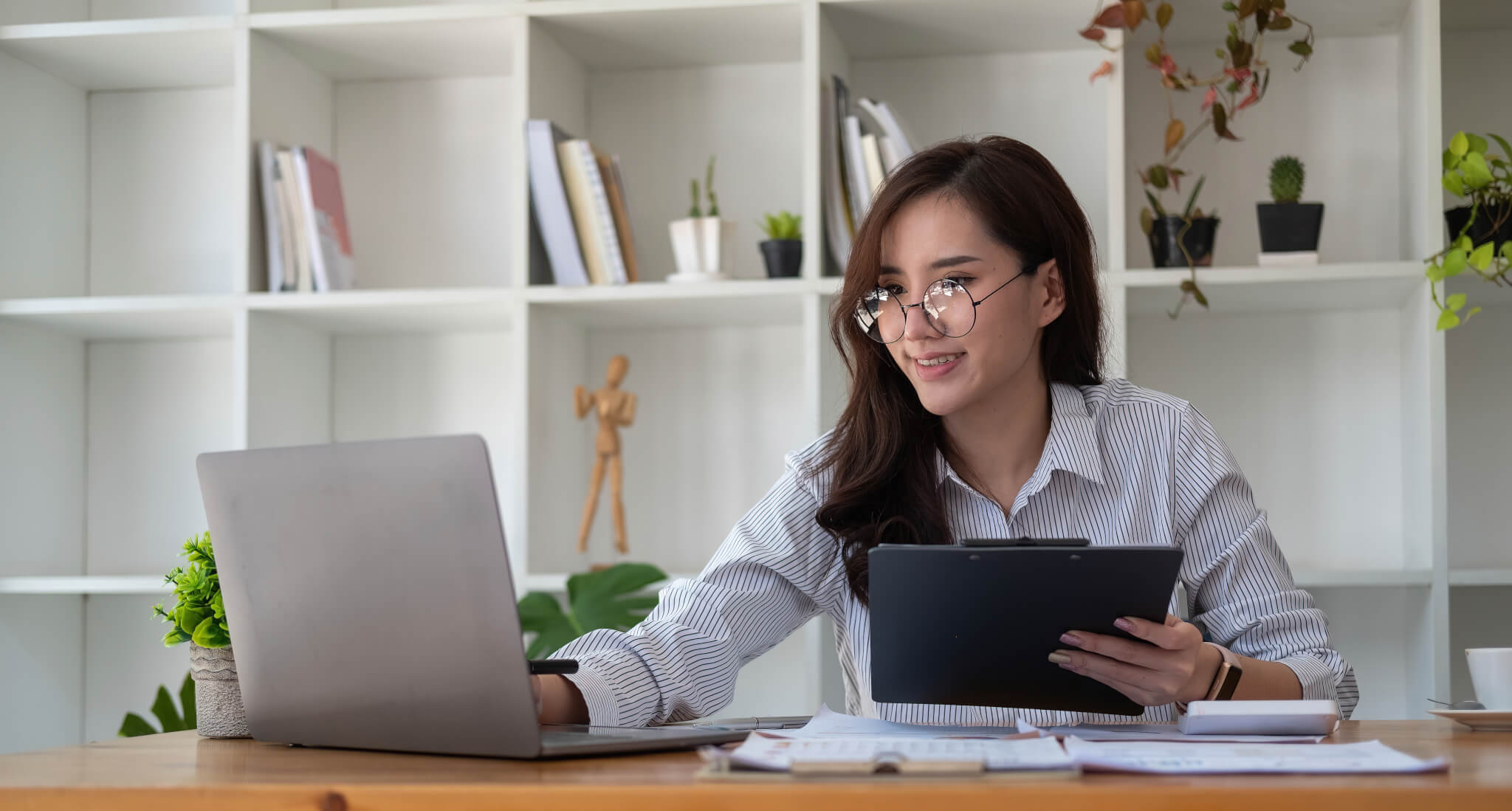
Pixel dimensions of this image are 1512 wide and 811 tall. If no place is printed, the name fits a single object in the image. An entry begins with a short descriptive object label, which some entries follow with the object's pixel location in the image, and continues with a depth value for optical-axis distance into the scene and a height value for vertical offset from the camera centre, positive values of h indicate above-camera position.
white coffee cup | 1.17 -0.23
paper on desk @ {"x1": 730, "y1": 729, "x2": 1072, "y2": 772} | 0.77 -0.20
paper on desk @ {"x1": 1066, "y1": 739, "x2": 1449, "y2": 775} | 0.77 -0.20
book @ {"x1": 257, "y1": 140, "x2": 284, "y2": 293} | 2.39 +0.39
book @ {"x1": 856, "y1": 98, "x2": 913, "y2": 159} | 2.28 +0.52
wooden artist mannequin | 2.44 +0.01
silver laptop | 0.87 -0.12
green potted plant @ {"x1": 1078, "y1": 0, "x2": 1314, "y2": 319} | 2.19 +0.59
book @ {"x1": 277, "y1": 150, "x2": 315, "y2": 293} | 2.40 +0.37
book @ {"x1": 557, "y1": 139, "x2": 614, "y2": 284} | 2.33 +0.39
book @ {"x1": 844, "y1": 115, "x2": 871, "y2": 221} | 2.28 +0.45
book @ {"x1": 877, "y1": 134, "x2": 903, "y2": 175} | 2.28 +0.47
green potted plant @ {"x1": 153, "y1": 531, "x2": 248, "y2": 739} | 1.11 -0.19
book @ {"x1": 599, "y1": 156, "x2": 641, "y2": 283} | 2.36 +0.39
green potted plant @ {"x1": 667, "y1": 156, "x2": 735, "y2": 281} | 2.36 +0.33
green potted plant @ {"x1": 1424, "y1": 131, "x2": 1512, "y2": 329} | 1.86 +0.33
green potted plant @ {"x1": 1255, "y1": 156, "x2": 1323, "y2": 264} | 2.23 +0.35
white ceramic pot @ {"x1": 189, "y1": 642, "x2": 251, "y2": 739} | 1.11 -0.23
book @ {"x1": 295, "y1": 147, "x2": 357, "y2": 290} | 2.39 +0.38
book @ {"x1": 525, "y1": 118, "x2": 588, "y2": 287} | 2.32 +0.39
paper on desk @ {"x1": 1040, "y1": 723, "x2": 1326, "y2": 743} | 0.94 -0.24
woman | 1.47 -0.03
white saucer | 1.10 -0.25
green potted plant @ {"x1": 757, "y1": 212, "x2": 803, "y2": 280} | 2.34 +0.32
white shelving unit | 2.33 +0.23
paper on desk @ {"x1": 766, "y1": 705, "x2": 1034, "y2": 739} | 1.00 -0.24
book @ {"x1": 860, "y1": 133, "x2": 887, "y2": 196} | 2.27 +0.46
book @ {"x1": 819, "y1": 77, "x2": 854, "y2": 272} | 2.29 +0.39
